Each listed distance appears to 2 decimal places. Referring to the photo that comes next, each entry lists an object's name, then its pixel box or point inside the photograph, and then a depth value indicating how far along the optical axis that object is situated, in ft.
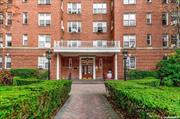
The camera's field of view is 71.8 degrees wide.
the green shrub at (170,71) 39.36
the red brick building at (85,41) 49.62
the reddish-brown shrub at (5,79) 35.74
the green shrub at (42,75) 47.40
